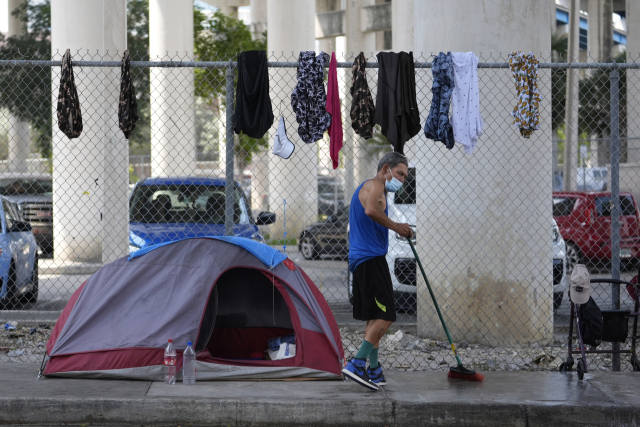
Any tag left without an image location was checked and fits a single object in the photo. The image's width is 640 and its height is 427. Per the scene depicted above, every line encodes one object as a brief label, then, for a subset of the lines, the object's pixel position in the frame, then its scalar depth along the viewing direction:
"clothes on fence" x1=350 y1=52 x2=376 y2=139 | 13.49
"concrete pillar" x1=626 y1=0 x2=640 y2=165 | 50.32
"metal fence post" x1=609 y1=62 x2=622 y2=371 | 13.44
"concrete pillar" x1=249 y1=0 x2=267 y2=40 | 83.56
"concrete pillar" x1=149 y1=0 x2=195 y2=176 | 39.31
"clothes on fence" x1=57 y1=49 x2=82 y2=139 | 13.44
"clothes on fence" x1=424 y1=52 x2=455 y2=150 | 13.59
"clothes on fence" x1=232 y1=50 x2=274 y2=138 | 13.27
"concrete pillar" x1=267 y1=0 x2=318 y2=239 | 42.97
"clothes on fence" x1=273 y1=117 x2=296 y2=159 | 13.16
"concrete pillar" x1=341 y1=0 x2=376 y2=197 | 73.81
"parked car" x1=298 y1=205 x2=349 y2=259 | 33.22
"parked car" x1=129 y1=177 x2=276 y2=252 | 19.30
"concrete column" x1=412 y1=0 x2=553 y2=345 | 15.37
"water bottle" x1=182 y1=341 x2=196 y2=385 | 11.89
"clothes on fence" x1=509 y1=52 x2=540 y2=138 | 13.68
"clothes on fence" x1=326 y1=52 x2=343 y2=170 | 13.27
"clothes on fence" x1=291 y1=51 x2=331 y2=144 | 13.41
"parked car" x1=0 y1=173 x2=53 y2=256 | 32.78
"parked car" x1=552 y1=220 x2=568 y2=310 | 19.05
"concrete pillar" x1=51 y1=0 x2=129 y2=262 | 26.84
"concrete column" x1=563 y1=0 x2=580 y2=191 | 39.87
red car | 27.95
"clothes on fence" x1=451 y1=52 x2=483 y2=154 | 13.59
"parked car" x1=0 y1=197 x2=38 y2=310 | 18.44
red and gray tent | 12.03
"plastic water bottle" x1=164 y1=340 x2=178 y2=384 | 11.80
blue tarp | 12.39
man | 11.71
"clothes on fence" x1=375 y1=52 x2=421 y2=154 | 13.48
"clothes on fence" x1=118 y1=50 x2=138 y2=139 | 13.37
